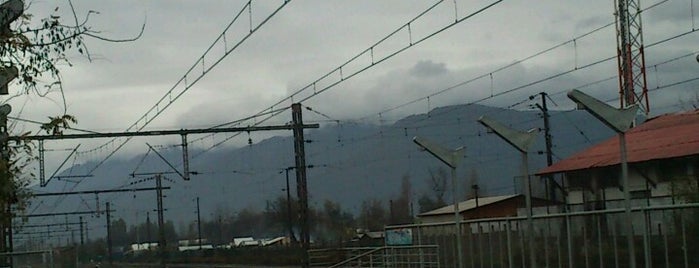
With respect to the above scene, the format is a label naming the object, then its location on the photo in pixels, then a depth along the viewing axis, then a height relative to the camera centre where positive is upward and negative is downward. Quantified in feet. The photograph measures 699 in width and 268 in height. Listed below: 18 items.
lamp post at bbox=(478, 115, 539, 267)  63.36 +3.69
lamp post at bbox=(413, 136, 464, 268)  75.25 +3.40
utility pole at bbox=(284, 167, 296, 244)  215.92 +2.49
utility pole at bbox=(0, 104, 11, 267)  59.41 +3.46
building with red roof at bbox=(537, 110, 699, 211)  115.75 +3.07
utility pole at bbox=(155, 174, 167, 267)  278.46 +1.00
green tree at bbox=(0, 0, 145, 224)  48.39 +8.13
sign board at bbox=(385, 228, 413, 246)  109.14 -3.19
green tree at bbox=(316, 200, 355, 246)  315.99 -4.29
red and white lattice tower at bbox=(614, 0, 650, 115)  156.97 +20.58
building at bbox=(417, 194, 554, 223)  187.72 -1.49
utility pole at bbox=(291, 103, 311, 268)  165.99 +5.72
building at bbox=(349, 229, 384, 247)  219.45 -6.78
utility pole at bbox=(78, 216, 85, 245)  360.83 -2.99
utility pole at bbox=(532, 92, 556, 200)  190.19 +12.67
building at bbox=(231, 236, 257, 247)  457.27 -10.54
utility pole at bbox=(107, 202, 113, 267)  368.58 -4.90
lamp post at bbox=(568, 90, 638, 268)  51.03 +3.76
